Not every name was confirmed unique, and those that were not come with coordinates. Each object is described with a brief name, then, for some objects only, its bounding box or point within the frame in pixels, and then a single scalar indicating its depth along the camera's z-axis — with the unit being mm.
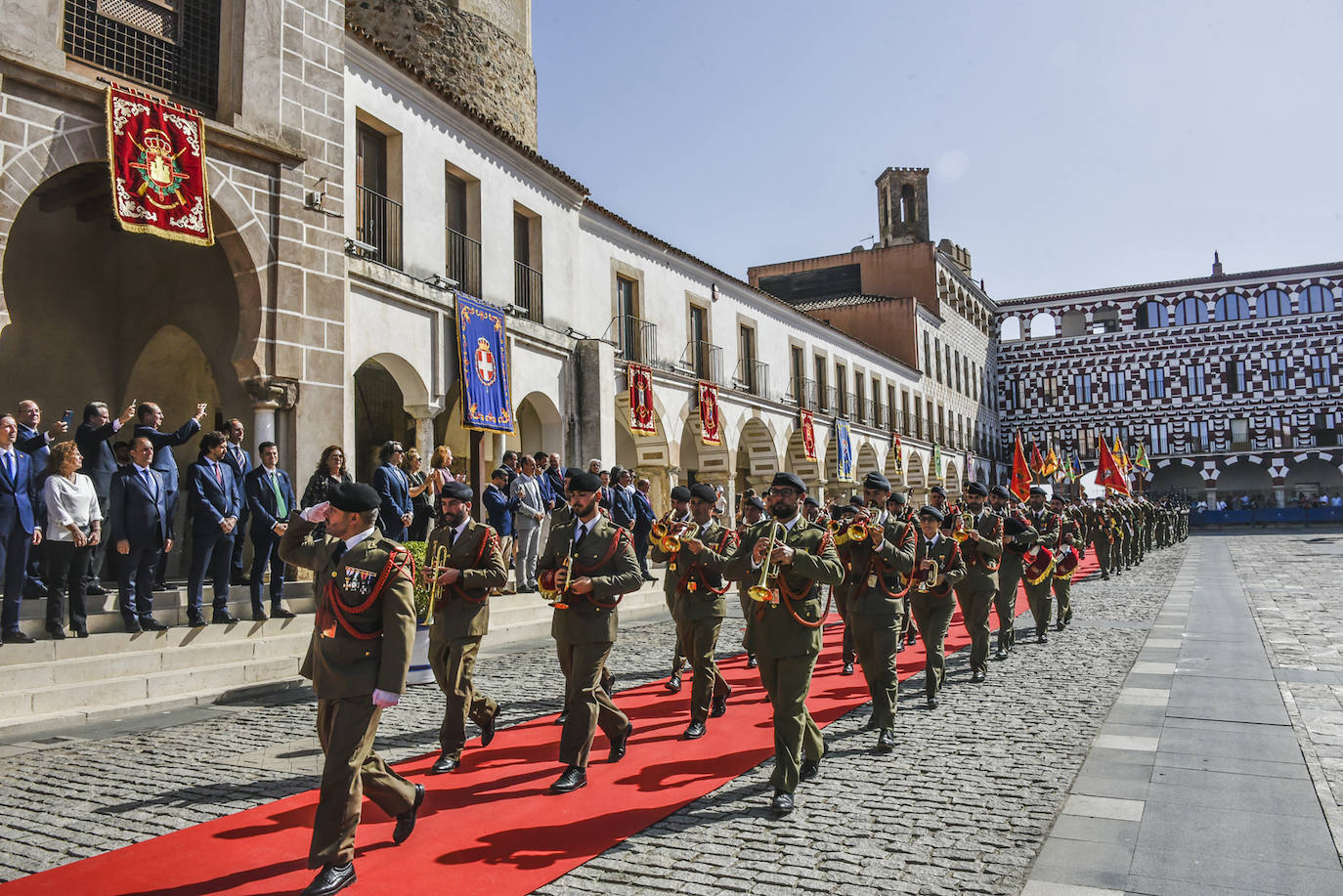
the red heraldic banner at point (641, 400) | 21208
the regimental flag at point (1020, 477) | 25031
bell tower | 53594
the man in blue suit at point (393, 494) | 9648
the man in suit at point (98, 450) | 8805
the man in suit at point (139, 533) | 8320
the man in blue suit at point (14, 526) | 7598
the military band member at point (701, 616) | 7410
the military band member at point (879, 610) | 6918
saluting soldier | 4254
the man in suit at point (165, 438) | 8758
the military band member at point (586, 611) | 5887
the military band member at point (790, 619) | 5434
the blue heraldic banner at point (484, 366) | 15211
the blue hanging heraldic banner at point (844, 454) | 33219
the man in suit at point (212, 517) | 8914
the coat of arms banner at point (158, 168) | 9805
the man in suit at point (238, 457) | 9492
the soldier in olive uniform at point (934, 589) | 8172
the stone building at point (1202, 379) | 54781
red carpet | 4352
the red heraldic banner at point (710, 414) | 24625
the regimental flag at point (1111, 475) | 26094
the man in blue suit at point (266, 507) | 9367
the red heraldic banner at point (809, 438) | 31047
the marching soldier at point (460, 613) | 6340
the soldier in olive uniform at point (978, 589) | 9297
